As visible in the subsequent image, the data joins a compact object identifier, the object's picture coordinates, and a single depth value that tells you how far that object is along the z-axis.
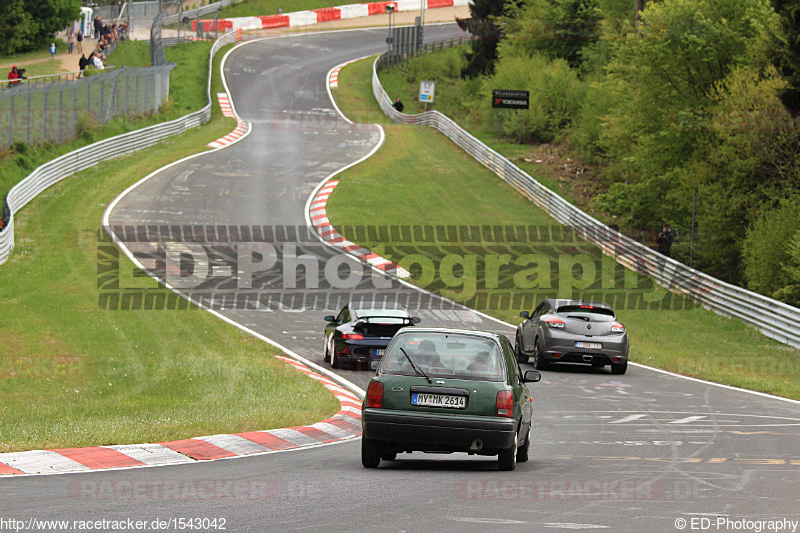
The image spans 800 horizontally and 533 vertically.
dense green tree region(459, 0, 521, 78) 73.56
